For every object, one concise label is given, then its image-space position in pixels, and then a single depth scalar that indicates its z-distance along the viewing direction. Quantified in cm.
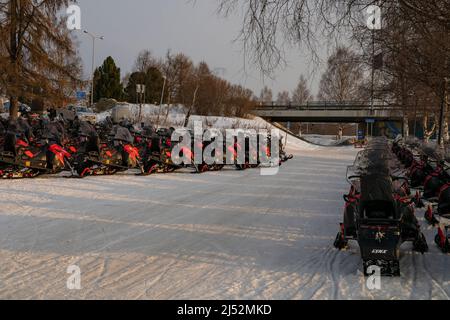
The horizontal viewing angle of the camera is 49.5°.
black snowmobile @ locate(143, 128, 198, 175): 1455
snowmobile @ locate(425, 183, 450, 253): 651
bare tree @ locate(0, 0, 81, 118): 1920
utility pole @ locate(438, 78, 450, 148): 1571
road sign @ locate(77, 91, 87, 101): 2244
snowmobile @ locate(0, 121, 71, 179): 1149
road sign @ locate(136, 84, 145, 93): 3237
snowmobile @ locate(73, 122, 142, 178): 1289
